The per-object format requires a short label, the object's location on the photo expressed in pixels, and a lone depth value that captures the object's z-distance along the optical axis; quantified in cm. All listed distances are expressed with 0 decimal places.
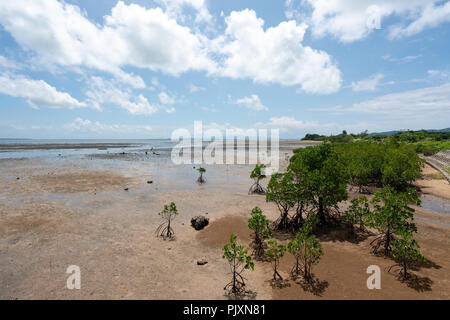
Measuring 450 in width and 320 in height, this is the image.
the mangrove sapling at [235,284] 762
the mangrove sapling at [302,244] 821
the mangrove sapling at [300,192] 1245
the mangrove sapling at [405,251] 789
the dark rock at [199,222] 1390
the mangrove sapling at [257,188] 1974
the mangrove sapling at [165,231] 1273
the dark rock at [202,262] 993
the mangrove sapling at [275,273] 807
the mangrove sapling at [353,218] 1212
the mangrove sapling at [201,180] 2761
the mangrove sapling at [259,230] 1066
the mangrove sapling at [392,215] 930
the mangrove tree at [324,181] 1214
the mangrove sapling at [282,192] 1265
